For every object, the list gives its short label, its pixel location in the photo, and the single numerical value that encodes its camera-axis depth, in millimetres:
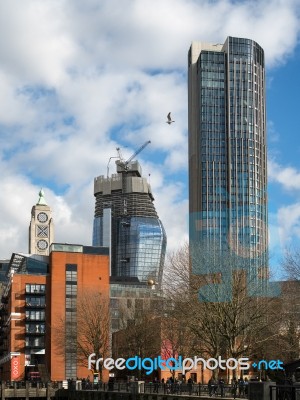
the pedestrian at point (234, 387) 61600
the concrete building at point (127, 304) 123375
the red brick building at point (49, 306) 141750
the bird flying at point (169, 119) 121125
